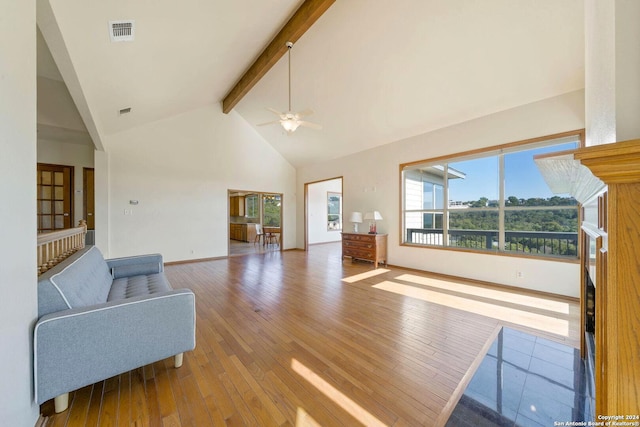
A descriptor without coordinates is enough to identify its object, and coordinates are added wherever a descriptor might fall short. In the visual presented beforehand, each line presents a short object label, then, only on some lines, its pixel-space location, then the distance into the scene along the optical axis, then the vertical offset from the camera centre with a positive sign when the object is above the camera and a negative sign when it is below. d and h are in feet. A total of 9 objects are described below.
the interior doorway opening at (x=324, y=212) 29.99 +0.21
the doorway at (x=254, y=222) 30.66 -1.11
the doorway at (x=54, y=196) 17.74 +1.34
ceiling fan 11.55 +4.66
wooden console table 17.70 -2.56
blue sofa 4.56 -2.52
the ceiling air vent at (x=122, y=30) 7.59 +6.00
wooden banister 6.02 -1.01
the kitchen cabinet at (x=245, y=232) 33.17 -2.52
